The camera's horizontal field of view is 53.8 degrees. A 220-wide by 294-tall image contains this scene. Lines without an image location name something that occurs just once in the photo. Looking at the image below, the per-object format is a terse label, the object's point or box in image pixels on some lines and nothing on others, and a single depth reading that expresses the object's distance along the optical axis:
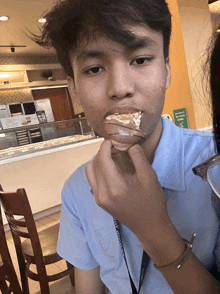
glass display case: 3.07
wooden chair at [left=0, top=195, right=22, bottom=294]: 1.55
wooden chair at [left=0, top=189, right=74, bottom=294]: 1.40
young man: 0.47
